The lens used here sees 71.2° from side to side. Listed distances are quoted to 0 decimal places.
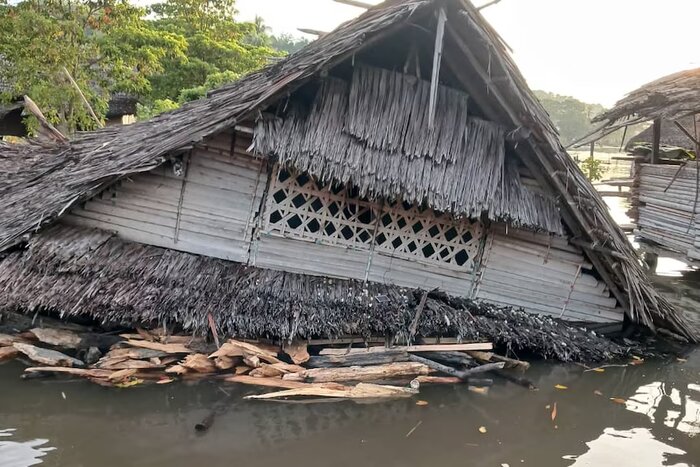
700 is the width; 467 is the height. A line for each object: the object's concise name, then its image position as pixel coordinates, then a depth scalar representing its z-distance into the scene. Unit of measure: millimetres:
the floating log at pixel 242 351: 6273
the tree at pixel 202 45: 20094
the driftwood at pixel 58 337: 6230
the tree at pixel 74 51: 11711
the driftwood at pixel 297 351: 6398
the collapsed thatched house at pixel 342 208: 6156
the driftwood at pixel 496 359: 7031
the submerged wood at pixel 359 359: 6465
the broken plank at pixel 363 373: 6168
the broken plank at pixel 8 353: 6028
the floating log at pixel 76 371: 5713
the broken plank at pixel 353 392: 5793
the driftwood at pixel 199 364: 6109
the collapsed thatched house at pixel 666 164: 8805
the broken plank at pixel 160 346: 6199
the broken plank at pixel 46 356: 5871
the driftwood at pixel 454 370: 6634
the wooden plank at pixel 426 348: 6582
